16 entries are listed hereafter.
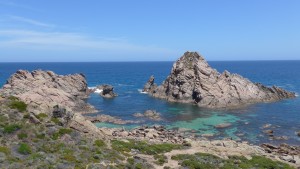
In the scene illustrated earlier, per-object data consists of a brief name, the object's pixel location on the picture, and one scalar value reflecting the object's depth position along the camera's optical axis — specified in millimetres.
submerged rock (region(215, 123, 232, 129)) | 88375
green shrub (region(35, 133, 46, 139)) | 42875
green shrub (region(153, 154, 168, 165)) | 44062
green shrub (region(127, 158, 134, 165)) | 41822
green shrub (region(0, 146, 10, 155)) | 37406
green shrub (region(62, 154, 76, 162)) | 38406
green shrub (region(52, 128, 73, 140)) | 43938
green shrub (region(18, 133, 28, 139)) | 41725
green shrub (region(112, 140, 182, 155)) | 48125
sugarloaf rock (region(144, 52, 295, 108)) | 124188
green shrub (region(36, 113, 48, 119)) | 46188
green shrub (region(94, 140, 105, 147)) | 45969
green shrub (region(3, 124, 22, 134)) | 42000
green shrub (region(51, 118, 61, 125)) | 46794
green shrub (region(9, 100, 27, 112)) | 46438
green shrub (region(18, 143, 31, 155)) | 38509
